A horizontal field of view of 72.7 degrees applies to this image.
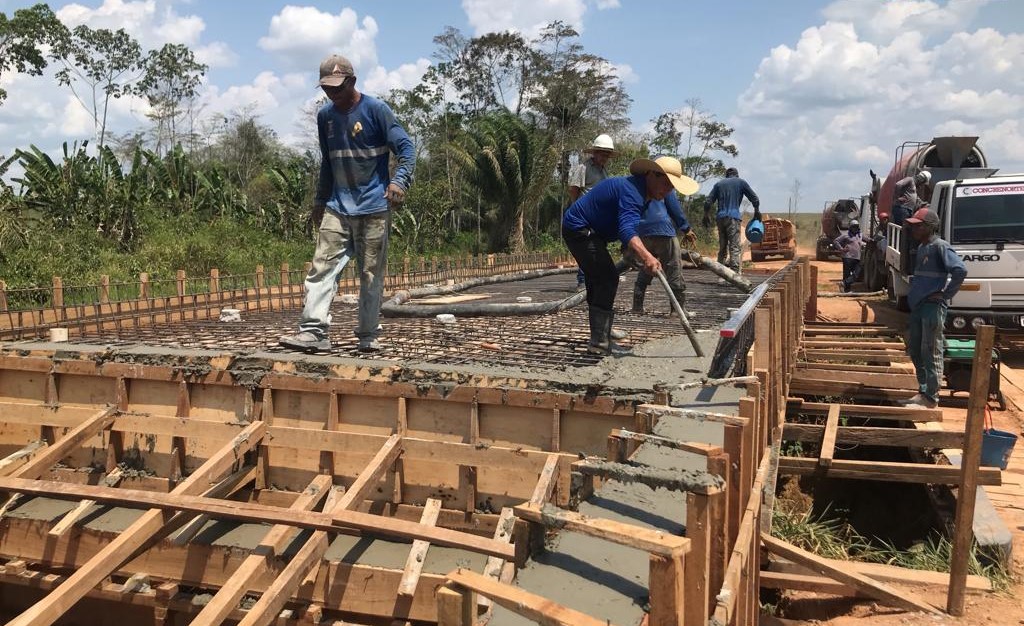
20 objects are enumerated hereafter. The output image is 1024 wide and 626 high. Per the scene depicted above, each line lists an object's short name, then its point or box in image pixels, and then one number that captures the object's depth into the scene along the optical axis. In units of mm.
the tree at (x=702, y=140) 39281
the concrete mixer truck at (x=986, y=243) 9148
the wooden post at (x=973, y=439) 3326
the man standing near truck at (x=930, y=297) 5895
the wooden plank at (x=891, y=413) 6019
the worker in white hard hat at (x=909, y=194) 11234
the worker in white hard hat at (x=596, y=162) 6832
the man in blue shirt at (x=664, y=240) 5777
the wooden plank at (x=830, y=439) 5070
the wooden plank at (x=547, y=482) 3311
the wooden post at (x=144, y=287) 6846
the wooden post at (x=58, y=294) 5836
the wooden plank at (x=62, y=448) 4012
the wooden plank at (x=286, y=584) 2961
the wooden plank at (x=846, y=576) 3465
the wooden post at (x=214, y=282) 7520
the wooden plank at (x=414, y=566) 3307
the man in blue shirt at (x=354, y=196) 4324
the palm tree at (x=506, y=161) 22797
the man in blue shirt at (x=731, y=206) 8906
